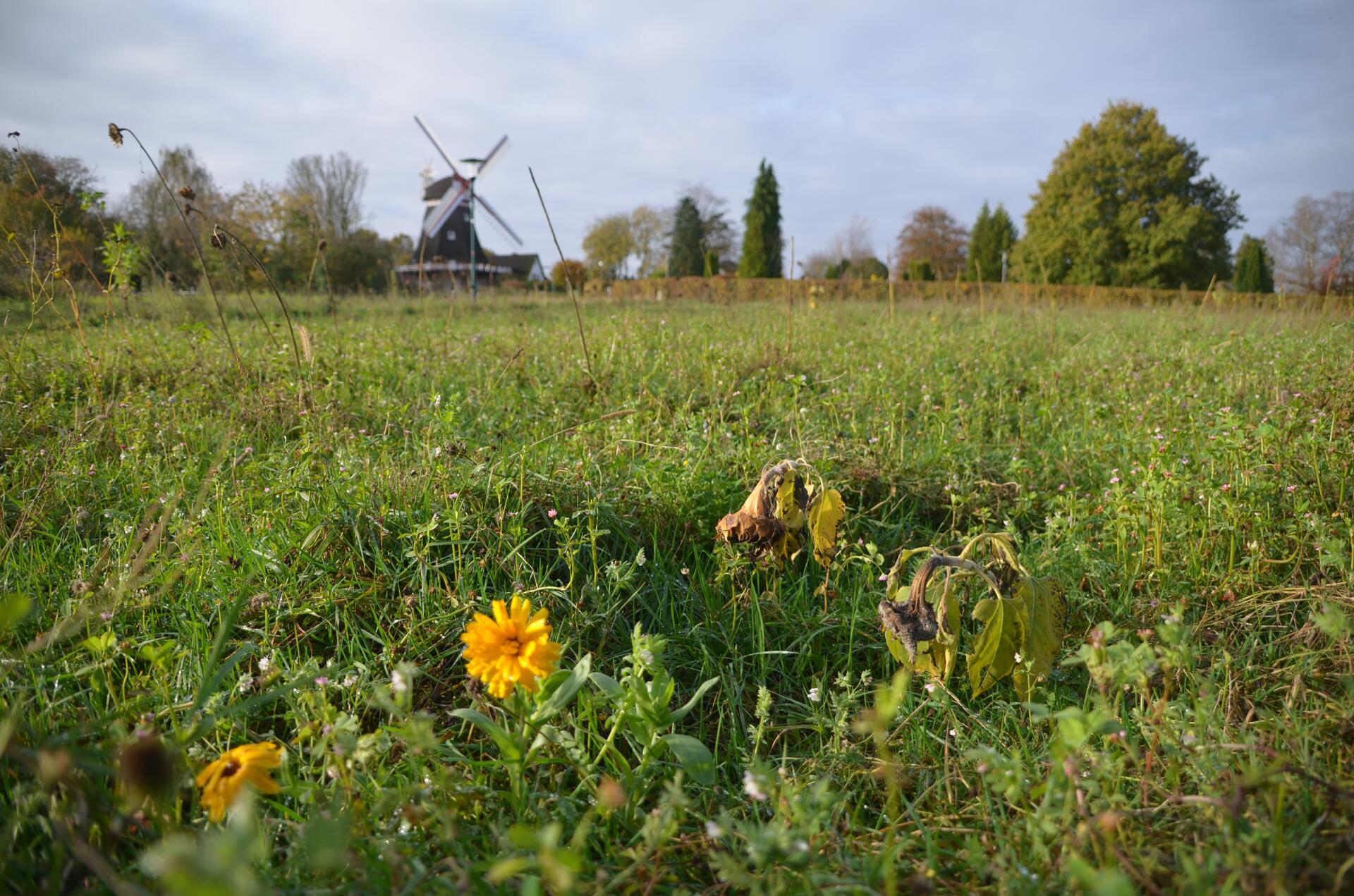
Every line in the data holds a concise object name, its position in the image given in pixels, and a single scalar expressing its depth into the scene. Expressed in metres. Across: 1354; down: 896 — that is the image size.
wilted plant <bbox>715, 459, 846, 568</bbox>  1.80
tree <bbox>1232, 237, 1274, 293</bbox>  18.62
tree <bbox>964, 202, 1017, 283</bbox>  37.55
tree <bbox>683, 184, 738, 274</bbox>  48.22
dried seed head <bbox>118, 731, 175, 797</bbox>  0.66
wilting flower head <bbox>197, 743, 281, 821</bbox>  0.96
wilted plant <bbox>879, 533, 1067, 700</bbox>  1.48
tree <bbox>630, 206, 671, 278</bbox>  47.56
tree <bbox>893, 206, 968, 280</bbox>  52.78
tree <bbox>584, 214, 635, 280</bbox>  45.84
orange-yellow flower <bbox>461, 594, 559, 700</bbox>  1.12
